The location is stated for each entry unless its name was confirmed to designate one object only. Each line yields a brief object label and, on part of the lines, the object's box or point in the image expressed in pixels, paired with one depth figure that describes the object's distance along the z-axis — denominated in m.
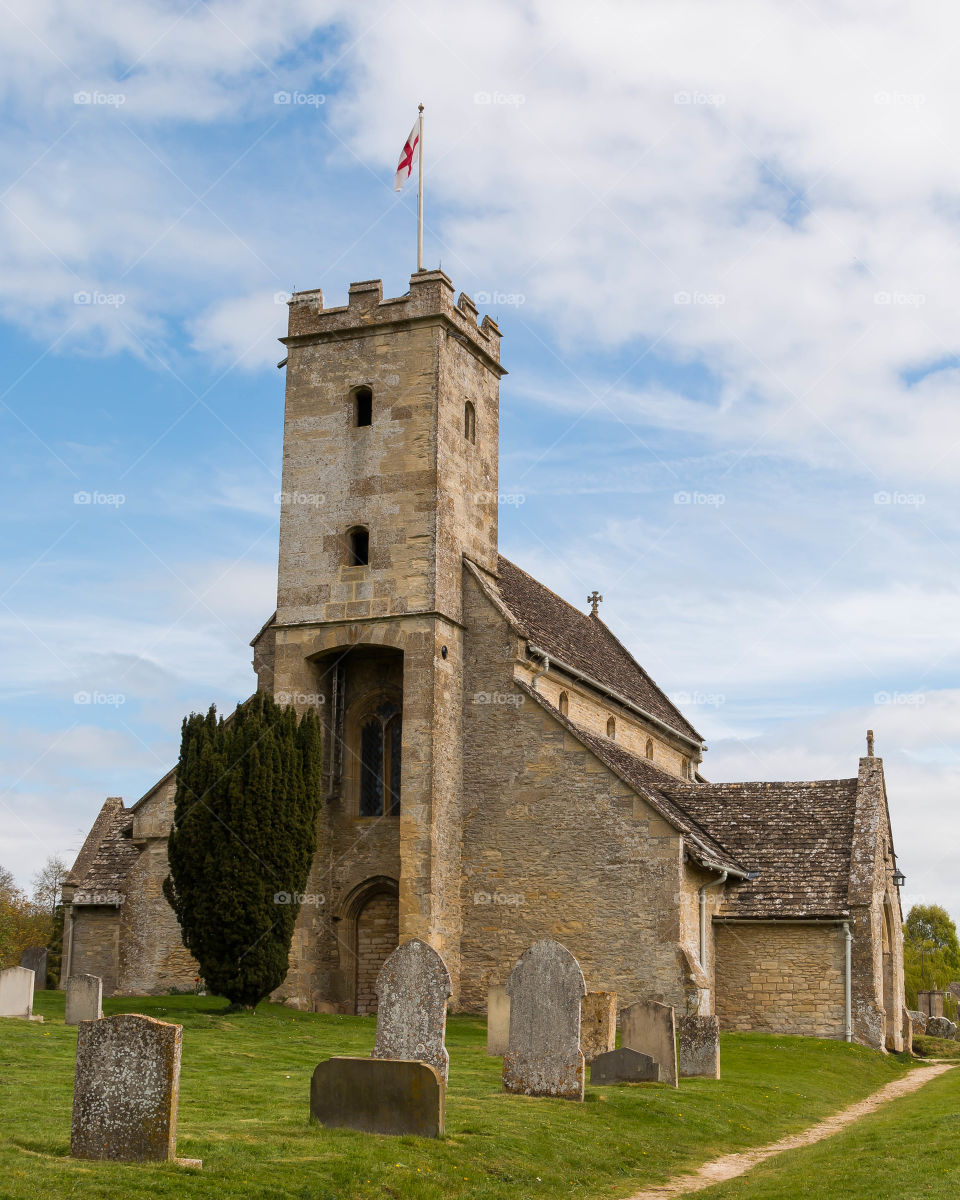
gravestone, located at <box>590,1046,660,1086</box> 18.05
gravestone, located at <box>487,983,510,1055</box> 20.61
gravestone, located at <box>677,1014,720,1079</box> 20.47
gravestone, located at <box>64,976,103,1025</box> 20.20
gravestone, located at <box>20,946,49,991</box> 33.44
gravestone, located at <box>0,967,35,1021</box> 21.55
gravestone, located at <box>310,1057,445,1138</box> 12.37
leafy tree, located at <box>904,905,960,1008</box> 60.78
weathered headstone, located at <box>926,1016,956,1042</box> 37.94
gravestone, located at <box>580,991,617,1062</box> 19.67
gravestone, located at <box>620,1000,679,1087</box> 18.41
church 27.53
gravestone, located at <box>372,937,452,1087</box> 14.88
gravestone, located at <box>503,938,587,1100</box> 15.96
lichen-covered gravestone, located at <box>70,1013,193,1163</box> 10.52
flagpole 31.47
